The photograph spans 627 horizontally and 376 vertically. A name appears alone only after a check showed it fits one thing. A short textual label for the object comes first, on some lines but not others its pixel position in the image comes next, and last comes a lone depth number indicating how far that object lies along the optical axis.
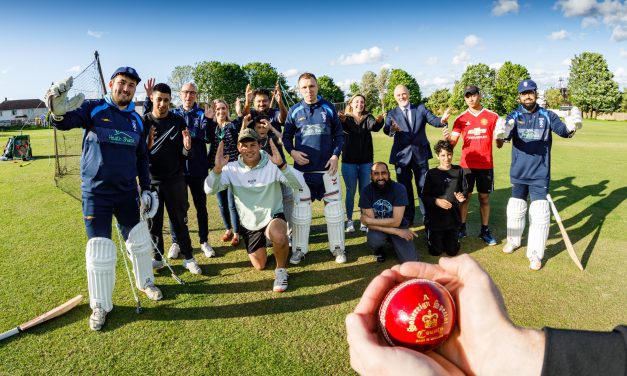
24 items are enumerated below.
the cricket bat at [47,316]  3.22
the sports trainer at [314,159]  4.80
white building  78.75
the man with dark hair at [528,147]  4.84
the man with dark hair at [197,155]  5.16
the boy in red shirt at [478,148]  5.45
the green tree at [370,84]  78.35
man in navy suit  5.80
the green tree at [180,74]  60.66
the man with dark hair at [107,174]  3.34
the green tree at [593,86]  47.47
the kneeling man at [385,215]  4.68
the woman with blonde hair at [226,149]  5.11
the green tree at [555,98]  58.48
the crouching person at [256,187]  4.34
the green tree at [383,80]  78.81
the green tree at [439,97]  62.98
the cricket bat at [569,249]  4.41
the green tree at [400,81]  67.11
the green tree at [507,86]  47.16
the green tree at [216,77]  63.28
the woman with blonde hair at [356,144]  5.85
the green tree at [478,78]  54.91
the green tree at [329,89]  78.57
